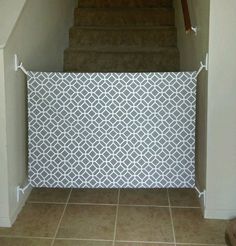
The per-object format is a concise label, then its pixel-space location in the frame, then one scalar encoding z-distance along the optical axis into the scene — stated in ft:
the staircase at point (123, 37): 9.71
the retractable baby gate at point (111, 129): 6.47
